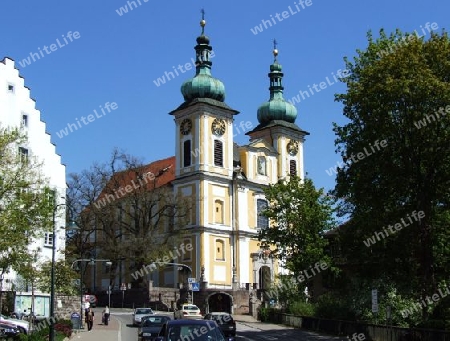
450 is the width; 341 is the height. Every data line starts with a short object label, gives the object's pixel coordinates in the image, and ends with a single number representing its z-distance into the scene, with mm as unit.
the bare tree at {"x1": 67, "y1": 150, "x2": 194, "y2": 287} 70025
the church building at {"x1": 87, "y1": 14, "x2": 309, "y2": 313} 73500
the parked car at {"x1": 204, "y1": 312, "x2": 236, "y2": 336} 34469
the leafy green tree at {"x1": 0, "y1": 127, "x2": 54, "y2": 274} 25016
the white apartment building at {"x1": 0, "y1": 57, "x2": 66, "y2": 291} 40875
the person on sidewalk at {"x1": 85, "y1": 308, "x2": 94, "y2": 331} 40019
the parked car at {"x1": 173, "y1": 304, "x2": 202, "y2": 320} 47288
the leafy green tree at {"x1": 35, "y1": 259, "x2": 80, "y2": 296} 34656
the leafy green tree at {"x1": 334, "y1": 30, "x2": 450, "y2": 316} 31812
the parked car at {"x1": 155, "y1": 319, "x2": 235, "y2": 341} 17594
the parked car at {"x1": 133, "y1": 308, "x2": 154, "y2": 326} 44994
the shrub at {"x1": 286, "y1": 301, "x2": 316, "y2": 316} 44622
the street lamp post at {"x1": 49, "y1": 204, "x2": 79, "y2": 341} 25438
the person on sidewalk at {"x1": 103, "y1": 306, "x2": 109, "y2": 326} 44125
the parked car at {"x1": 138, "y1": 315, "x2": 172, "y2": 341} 28809
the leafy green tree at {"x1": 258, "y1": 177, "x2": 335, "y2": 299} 49000
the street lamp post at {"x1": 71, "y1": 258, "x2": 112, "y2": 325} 42319
